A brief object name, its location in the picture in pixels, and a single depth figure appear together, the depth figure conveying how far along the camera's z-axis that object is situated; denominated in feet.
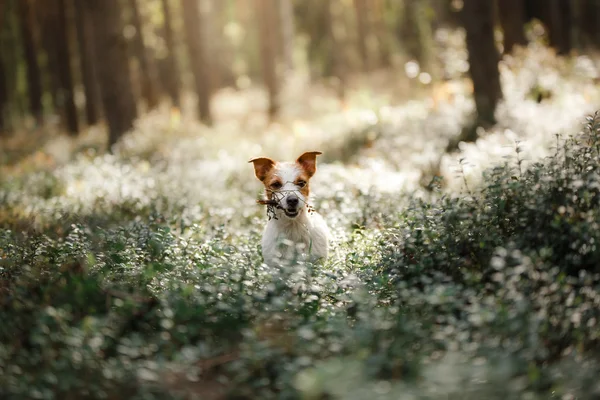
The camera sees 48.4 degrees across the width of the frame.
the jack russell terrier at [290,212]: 21.20
